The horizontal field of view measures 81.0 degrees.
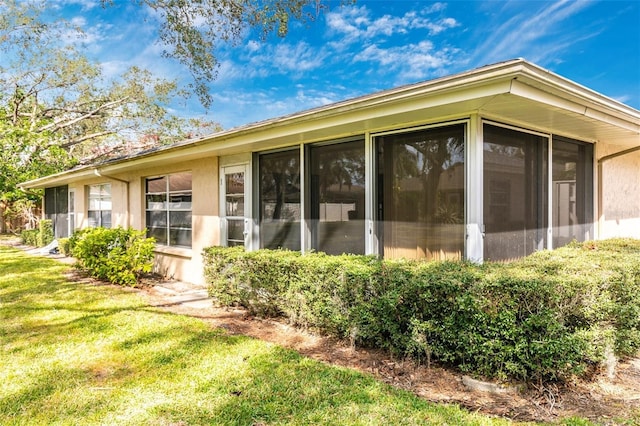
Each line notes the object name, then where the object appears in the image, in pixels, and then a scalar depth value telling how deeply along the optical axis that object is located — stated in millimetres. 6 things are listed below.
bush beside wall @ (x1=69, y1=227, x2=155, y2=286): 7727
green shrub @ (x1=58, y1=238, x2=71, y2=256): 12077
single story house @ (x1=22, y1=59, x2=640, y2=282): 3809
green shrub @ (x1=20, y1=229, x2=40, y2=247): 15763
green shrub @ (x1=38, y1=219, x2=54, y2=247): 15211
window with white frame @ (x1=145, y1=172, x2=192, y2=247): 8156
